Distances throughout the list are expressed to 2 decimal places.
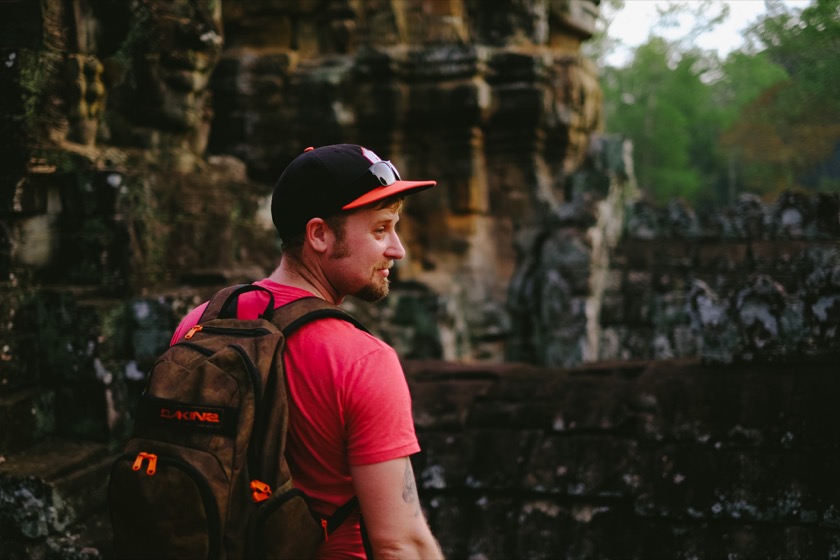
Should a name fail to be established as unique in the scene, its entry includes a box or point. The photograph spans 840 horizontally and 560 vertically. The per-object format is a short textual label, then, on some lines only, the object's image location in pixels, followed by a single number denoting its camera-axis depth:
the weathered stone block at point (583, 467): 3.04
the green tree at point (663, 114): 31.56
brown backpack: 1.54
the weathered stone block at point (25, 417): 3.15
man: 1.62
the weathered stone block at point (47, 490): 2.94
